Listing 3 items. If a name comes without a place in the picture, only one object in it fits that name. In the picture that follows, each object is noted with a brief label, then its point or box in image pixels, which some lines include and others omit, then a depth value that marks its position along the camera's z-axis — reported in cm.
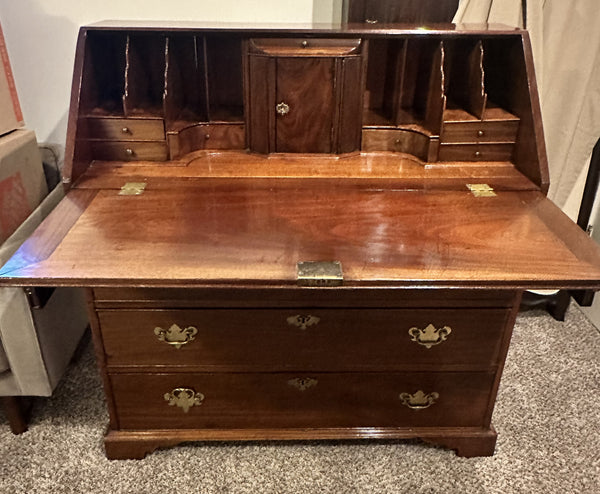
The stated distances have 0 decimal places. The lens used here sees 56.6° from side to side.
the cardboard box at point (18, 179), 151
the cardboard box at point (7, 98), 158
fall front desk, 117
